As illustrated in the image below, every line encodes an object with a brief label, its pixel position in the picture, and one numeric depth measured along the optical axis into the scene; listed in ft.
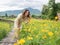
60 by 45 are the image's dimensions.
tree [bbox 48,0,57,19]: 61.37
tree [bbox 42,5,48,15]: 66.08
